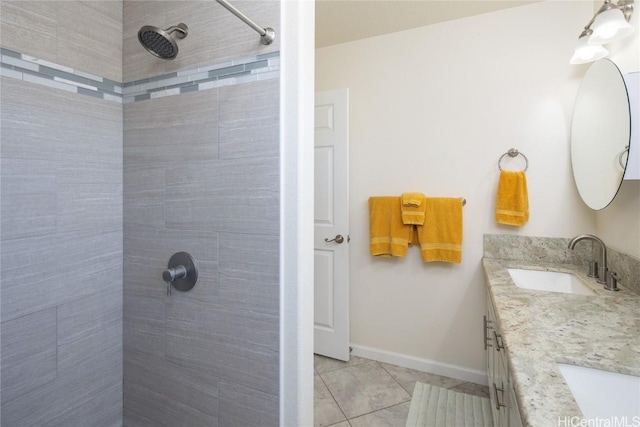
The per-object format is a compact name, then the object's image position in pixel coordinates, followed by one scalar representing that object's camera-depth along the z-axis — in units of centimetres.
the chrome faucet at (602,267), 136
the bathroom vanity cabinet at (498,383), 87
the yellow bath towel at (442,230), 207
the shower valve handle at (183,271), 114
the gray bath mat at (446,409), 170
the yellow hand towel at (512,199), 189
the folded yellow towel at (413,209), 212
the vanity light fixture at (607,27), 133
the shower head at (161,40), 95
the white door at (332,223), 231
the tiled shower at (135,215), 103
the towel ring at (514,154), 195
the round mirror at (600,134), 133
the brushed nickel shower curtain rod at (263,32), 92
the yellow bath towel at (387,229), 221
